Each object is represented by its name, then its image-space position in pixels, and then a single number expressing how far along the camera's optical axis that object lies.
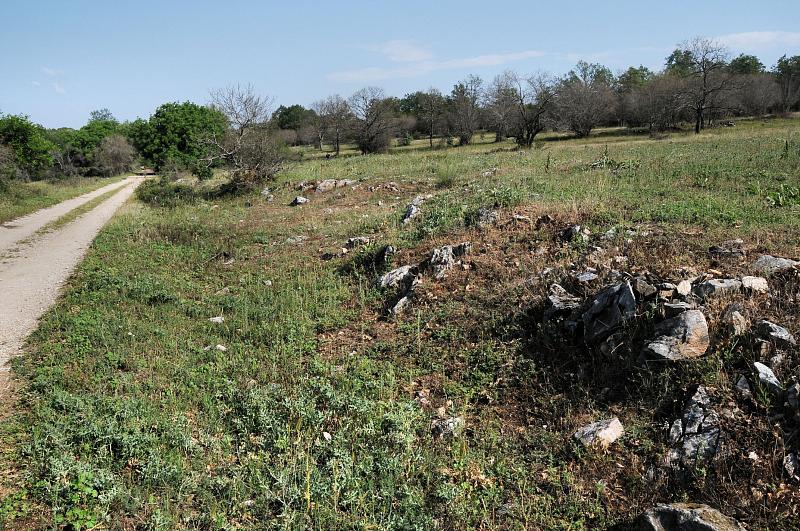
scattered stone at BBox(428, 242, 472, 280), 8.56
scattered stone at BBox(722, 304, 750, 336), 4.86
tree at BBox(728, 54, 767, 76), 77.00
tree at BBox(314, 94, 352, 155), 61.56
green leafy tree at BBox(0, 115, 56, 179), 36.69
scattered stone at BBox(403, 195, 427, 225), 13.19
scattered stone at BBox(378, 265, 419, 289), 8.91
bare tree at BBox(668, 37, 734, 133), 43.94
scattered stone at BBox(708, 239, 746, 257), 6.61
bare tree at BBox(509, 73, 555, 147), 44.62
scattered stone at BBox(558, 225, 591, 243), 8.26
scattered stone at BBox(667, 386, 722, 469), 4.05
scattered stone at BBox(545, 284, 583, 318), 6.27
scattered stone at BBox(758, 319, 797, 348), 4.55
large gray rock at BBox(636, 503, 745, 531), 3.31
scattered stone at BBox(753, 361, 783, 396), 4.20
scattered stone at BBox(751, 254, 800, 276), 5.80
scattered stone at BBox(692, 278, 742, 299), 5.42
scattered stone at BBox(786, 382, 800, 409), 4.02
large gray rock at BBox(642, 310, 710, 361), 4.84
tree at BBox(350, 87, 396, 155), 56.03
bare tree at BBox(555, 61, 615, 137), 51.12
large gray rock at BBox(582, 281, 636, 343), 5.59
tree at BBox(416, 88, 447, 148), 71.00
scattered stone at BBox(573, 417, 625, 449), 4.45
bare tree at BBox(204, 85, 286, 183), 25.31
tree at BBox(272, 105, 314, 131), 94.00
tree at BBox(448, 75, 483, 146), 59.56
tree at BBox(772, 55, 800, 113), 59.31
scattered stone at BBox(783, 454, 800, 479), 3.67
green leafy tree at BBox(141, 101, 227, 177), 52.06
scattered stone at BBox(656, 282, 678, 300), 5.66
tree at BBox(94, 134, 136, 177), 58.50
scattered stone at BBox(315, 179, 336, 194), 22.46
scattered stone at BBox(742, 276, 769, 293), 5.39
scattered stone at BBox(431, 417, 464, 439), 4.96
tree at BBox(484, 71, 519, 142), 53.97
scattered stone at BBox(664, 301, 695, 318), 5.26
